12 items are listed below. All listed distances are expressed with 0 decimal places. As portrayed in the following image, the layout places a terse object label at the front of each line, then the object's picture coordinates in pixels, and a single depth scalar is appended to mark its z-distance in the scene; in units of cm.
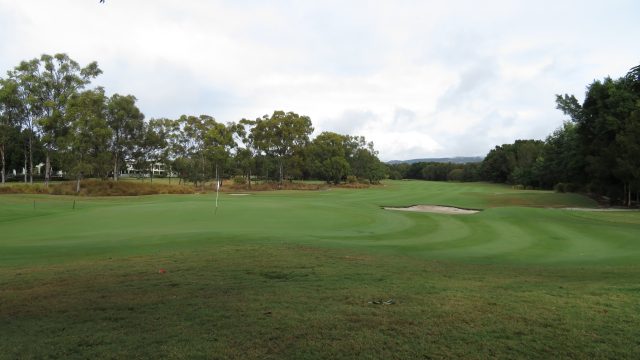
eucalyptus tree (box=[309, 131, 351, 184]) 9006
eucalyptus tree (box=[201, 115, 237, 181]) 6962
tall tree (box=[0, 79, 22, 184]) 5450
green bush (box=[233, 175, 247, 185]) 8094
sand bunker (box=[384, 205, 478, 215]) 3581
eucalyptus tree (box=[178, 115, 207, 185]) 7356
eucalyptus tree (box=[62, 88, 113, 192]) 5269
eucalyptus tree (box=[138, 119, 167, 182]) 7269
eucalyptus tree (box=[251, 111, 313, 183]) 7688
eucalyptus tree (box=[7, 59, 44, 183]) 5559
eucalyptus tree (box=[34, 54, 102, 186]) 5500
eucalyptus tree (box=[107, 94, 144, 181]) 6525
